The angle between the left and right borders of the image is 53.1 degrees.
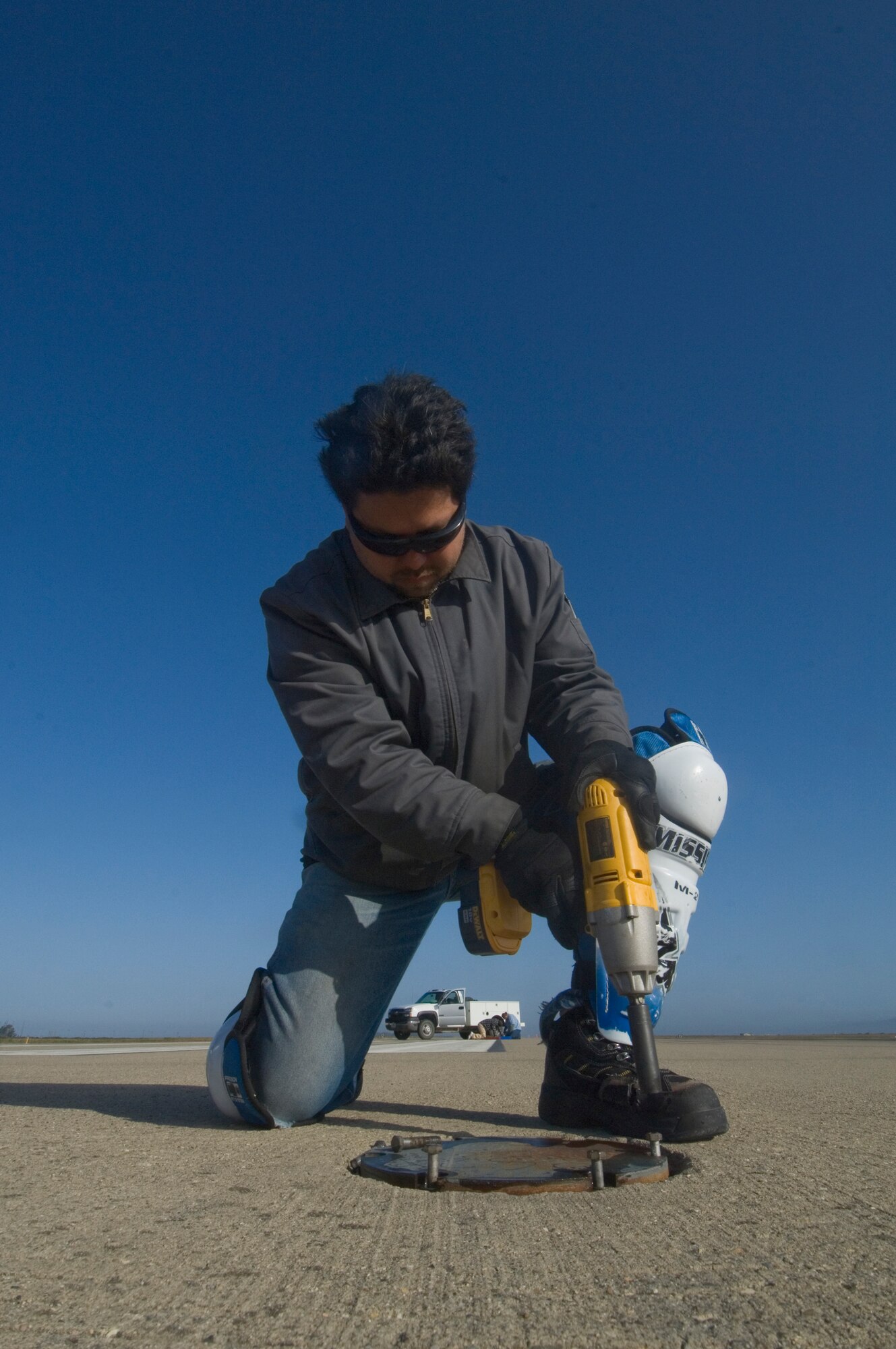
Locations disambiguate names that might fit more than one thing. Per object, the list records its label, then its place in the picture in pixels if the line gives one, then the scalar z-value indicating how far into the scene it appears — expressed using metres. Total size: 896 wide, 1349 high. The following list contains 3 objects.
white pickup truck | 20.52
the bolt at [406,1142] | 1.71
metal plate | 1.40
